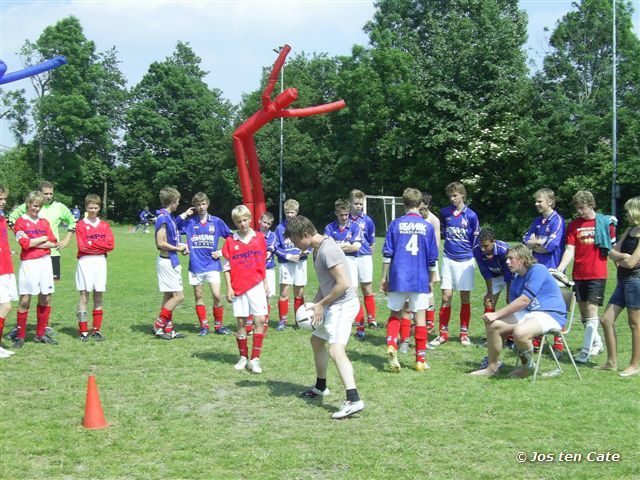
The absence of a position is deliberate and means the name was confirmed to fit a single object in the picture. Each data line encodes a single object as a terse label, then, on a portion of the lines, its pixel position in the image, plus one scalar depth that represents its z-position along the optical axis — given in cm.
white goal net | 3809
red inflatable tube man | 1464
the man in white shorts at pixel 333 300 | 609
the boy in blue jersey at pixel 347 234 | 1002
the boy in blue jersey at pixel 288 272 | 1058
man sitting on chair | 711
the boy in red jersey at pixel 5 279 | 831
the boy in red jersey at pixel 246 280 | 784
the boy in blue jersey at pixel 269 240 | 1029
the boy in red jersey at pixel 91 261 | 940
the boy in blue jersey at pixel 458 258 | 936
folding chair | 790
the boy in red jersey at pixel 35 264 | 891
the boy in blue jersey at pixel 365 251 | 1018
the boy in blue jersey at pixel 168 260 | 965
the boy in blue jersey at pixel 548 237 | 852
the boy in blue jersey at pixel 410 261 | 797
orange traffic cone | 559
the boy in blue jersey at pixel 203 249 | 1000
